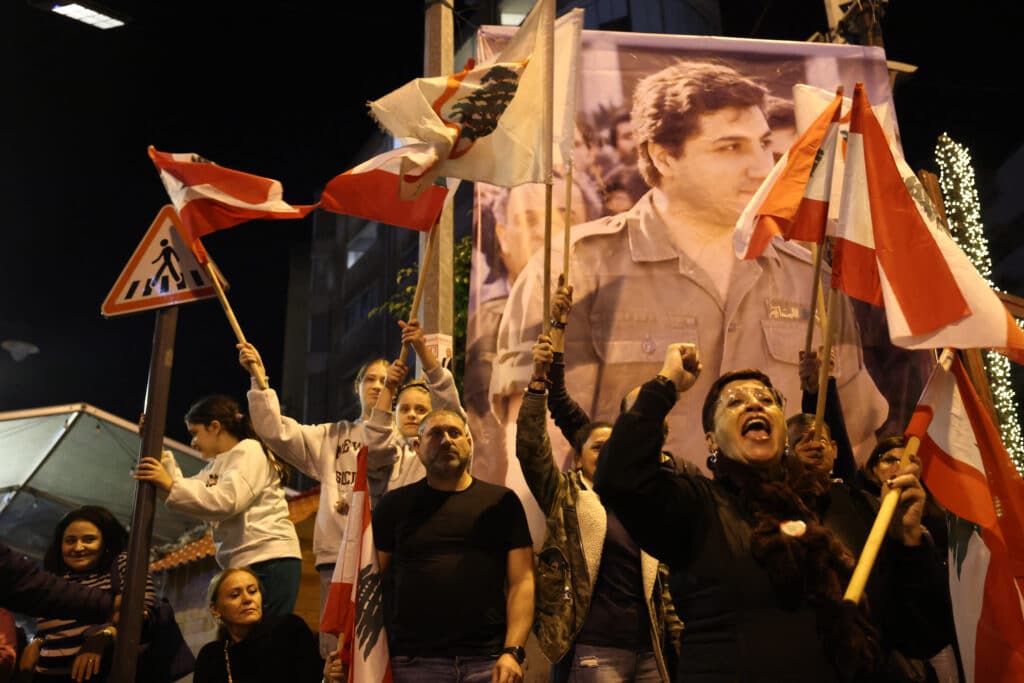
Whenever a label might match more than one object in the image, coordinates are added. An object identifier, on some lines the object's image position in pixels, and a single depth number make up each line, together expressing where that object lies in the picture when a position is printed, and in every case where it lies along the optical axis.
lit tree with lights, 10.67
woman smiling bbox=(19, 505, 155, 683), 5.09
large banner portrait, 6.58
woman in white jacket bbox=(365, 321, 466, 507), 5.18
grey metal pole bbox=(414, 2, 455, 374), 7.02
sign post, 4.39
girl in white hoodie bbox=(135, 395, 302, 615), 5.36
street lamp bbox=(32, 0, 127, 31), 7.66
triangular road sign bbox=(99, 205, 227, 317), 4.88
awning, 10.04
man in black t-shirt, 4.25
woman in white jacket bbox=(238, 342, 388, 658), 5.45
